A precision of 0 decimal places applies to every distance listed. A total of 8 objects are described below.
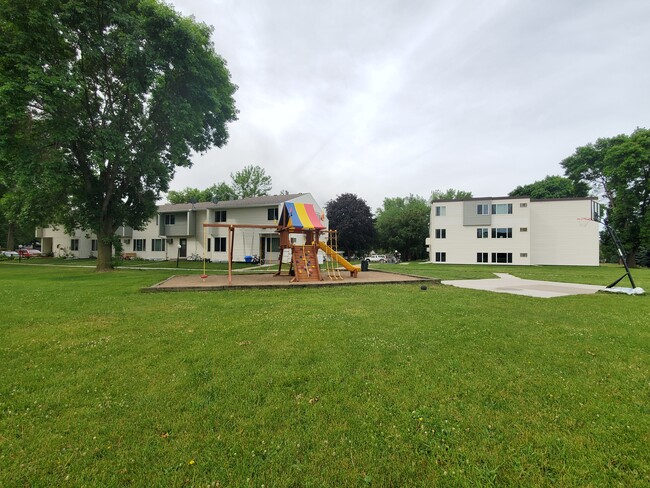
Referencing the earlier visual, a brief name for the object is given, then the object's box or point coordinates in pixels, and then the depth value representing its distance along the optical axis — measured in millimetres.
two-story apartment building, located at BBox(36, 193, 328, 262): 31672
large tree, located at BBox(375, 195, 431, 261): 52500
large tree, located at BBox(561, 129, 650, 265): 35125
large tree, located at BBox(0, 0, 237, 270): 14961
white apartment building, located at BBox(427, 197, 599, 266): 35719
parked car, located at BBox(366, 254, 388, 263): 50094
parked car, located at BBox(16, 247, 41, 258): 40969
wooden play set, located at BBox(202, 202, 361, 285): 14562
